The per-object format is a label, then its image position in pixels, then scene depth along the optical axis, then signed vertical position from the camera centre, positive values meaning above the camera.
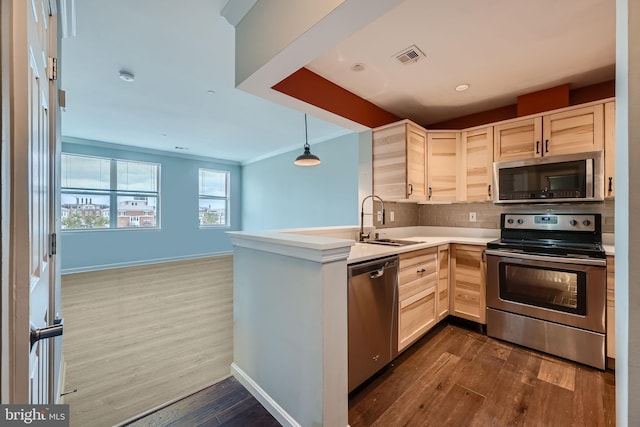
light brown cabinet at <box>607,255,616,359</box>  1.98 -0.72
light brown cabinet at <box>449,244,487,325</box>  2.60 -0.73
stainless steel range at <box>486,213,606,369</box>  2.03 -0.63
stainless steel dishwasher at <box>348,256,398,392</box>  1.66 -0.72
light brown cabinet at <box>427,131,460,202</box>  3.12 +0.55
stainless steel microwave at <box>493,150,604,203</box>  2.28 +0.32
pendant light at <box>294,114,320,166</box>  3.36 +0.68
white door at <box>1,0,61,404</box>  0.50 +0.04
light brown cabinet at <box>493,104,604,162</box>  2.30 +0.75
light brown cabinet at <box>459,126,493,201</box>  2.87 +0.55
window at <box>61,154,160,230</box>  4.95 +0.40
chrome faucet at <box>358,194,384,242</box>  2.72 -0.24
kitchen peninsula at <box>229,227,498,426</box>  1.34 -0.65
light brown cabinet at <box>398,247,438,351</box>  2.12 -0.72
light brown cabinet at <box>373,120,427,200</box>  2.85 +0.58
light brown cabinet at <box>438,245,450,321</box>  2.65 -0.71
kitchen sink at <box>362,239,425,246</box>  2.50 -0.29
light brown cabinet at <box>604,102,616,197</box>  2.22 +0.55
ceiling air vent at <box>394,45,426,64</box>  2.07 +1.29
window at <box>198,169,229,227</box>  6.70 +0.39
